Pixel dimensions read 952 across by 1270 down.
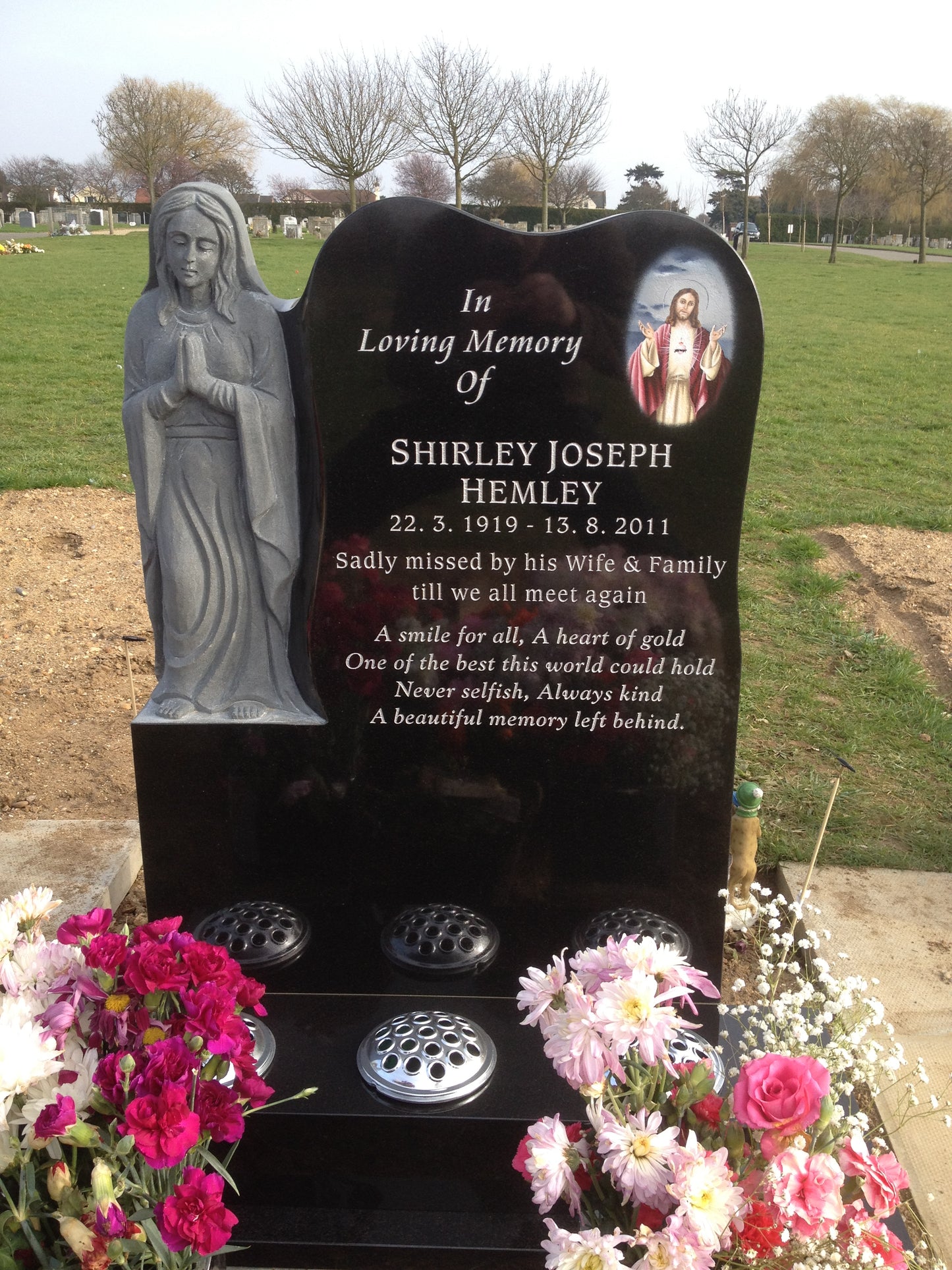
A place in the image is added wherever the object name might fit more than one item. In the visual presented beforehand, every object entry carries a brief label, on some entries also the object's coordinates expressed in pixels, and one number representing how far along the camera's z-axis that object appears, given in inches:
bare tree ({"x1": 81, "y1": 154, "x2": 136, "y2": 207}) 1899.6
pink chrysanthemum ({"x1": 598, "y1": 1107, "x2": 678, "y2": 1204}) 62.1
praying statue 108.7
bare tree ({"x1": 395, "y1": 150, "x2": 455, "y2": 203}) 1368.1
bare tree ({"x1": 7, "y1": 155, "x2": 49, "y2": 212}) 2146.9
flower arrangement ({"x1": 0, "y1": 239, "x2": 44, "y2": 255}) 1144.8
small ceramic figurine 142.4
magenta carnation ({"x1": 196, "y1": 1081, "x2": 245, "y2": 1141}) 64.4
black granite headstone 103.3
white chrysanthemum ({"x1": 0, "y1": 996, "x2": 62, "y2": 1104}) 58.2
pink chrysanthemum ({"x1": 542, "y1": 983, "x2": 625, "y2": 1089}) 64.5
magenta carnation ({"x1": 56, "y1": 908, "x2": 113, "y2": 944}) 71.9
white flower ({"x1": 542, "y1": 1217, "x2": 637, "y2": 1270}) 59.6
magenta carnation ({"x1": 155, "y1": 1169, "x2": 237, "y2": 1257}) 59.9
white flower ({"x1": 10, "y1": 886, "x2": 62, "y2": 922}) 73.6
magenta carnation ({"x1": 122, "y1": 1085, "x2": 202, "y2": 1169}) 59.1
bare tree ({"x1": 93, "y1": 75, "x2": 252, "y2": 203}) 1446.9
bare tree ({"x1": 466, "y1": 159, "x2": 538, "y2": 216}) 1620.3
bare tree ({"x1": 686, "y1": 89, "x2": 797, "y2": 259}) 1571.1
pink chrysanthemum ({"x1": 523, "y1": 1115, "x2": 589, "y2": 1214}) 64.7
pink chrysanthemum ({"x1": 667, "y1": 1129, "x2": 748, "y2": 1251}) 60.0
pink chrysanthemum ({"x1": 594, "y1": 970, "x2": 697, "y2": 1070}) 63.3
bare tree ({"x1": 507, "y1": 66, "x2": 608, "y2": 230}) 1307.8
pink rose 62.6
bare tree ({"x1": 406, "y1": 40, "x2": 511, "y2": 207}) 1246.9
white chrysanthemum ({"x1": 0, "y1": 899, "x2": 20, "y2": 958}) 70.2
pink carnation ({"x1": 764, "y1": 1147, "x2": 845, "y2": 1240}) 62.4
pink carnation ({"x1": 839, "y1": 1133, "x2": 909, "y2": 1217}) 64.7
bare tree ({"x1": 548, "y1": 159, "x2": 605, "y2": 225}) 1530.5
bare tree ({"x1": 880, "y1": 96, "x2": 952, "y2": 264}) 1626.5
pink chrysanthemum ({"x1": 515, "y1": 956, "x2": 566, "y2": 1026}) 68.9
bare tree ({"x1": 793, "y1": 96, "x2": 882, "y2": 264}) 1619.1
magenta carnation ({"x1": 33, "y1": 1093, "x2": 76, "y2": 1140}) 59.0
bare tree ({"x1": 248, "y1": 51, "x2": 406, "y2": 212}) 1170.0
